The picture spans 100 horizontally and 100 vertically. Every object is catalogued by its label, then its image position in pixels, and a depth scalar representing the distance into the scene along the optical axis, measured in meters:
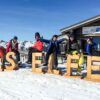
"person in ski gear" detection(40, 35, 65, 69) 5.17
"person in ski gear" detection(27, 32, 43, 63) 5.38
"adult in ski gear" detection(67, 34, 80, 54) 5.04
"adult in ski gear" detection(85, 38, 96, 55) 5.19
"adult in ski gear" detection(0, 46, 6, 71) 5.56
